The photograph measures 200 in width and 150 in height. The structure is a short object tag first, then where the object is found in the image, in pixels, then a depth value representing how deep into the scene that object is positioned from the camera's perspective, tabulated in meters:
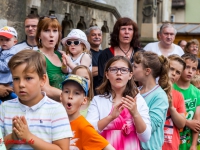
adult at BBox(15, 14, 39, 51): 8.22
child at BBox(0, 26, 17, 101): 7.61
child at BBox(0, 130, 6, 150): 4.00
